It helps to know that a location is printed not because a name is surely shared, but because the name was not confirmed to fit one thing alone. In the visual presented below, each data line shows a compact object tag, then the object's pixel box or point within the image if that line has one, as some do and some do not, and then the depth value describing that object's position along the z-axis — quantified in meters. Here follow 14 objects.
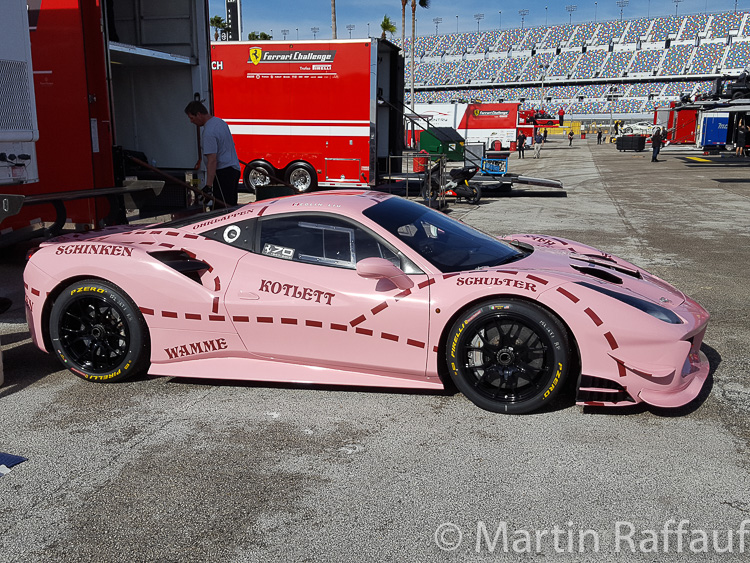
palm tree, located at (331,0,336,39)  38.81
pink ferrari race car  3.81
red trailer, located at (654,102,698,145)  50.78
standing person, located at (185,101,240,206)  8.08
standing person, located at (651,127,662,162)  32.94
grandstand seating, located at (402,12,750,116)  79.00
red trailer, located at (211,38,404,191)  15.29
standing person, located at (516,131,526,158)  39.03
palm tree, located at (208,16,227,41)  52.46
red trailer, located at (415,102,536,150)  38.09
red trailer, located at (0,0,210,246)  7.34
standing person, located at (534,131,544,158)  38.59
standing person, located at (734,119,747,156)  37.28
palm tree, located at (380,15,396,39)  55.59
